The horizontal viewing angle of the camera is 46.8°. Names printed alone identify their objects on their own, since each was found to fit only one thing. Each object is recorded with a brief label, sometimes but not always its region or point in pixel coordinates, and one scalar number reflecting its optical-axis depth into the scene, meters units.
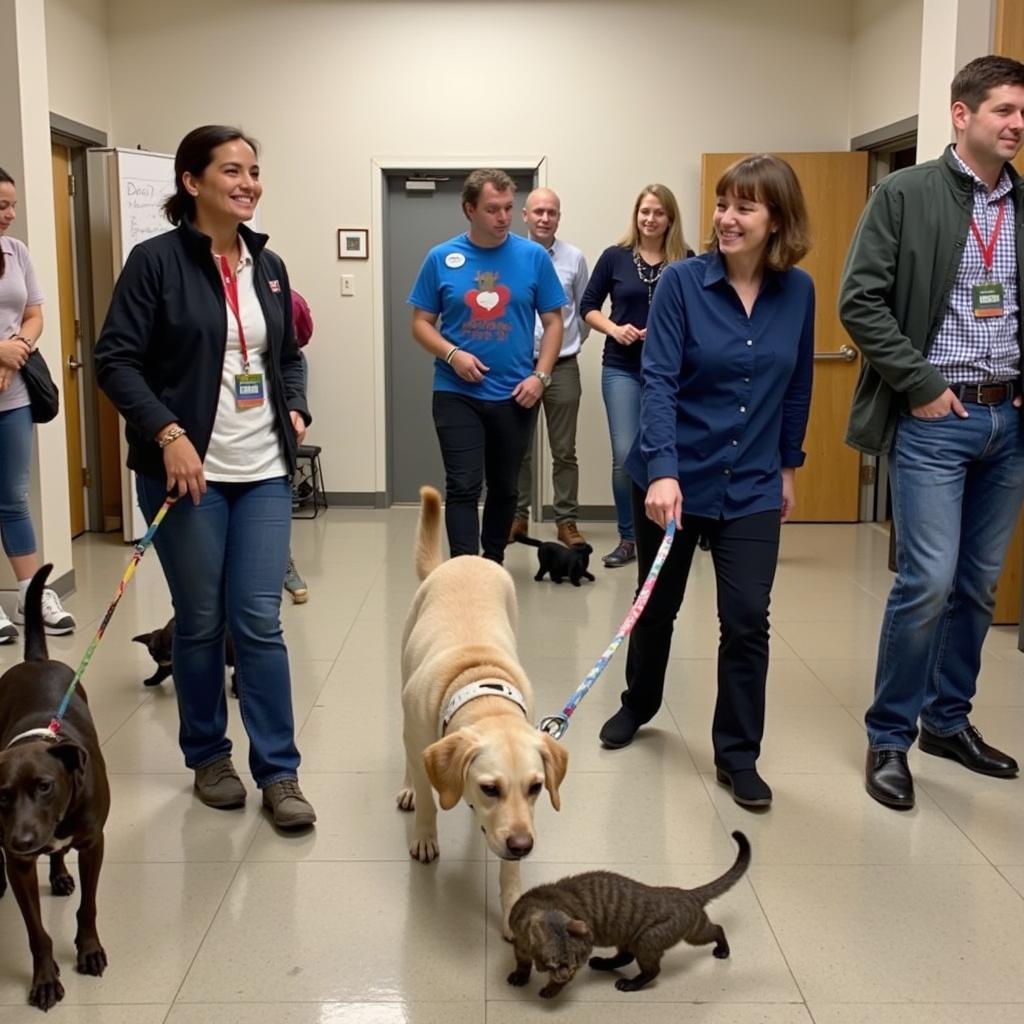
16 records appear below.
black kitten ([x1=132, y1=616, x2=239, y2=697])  3.67
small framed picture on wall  7.04
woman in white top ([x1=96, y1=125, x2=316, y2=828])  2.61
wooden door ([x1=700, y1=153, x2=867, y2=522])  6.65
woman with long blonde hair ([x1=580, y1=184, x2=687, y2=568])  5.40
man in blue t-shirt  4.26
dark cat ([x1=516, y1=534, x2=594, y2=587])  5.24
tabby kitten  2.05
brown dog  1.92
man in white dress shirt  6.05
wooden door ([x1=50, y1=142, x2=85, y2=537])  6.24
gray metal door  7.17
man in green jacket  2.82
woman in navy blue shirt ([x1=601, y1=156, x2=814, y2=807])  2.82
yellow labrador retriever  2.06
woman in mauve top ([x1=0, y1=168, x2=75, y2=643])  4.21
